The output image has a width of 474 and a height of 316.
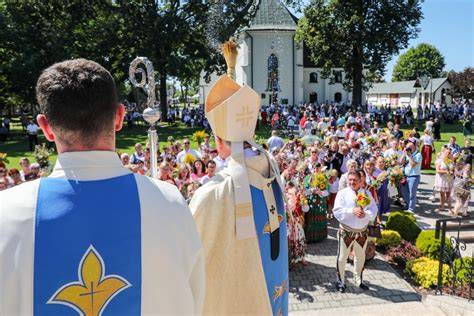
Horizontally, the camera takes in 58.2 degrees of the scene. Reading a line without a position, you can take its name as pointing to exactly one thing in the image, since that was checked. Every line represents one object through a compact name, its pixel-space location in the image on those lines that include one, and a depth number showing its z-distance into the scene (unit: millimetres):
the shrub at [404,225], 8992
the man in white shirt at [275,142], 14773
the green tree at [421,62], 91812
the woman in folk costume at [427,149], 16703
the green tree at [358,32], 36406
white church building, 53656
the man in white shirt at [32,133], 23156
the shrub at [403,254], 7902
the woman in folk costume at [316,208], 9109
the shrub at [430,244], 7792
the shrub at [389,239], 8531
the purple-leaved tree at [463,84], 60350
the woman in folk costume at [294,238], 7578
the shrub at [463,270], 6488
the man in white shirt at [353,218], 6446
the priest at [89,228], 1619
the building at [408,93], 71062
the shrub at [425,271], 6902
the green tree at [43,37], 31500
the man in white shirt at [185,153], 12602
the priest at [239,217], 3426
